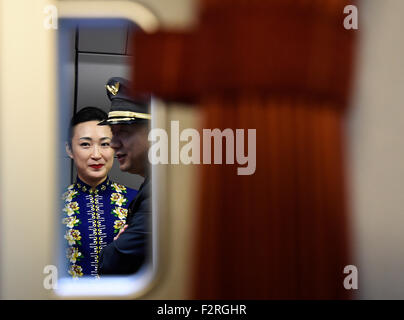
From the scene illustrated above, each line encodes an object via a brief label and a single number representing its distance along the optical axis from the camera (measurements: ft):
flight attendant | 12.03
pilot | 11.90
